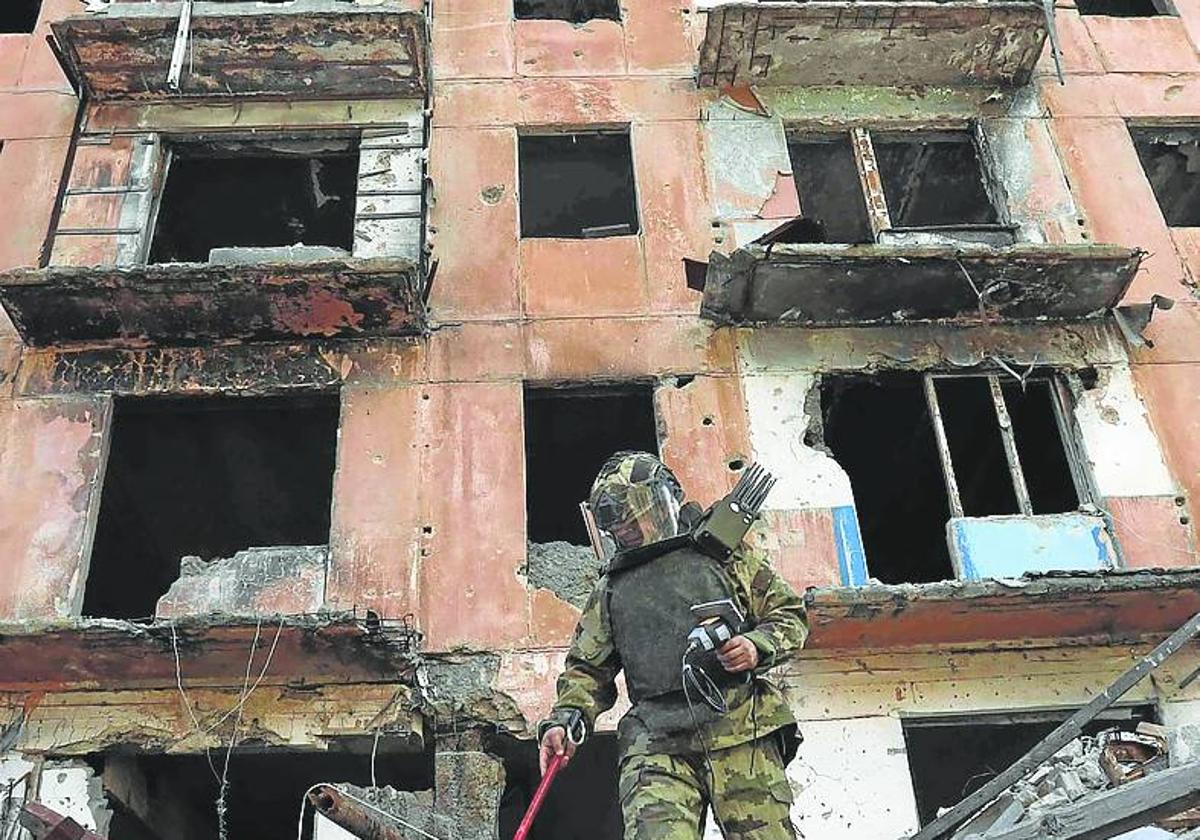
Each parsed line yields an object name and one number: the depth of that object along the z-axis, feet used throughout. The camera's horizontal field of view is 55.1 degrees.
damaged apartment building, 28.09
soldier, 15.51
